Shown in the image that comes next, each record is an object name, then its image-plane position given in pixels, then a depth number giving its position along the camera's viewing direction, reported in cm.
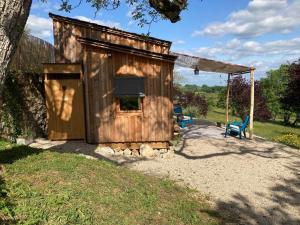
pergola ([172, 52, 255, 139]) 989
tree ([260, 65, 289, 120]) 3451
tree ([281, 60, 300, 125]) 1627
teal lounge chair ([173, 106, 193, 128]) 1334
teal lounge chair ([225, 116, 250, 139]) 1101
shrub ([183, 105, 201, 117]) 2061
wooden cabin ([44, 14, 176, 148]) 828
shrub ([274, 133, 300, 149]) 1188
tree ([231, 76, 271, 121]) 1970
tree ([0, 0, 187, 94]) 284
